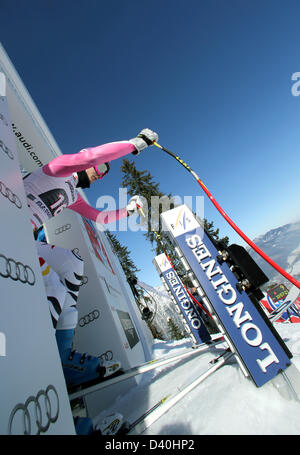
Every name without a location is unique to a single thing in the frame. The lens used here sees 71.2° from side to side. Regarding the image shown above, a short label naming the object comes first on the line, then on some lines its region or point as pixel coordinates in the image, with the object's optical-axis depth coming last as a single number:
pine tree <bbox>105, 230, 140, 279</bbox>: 17.28
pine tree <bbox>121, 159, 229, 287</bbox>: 12.53
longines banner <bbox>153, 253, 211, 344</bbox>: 4.95
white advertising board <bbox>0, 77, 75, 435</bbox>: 0.64
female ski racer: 1.70
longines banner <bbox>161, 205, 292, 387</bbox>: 1.50
